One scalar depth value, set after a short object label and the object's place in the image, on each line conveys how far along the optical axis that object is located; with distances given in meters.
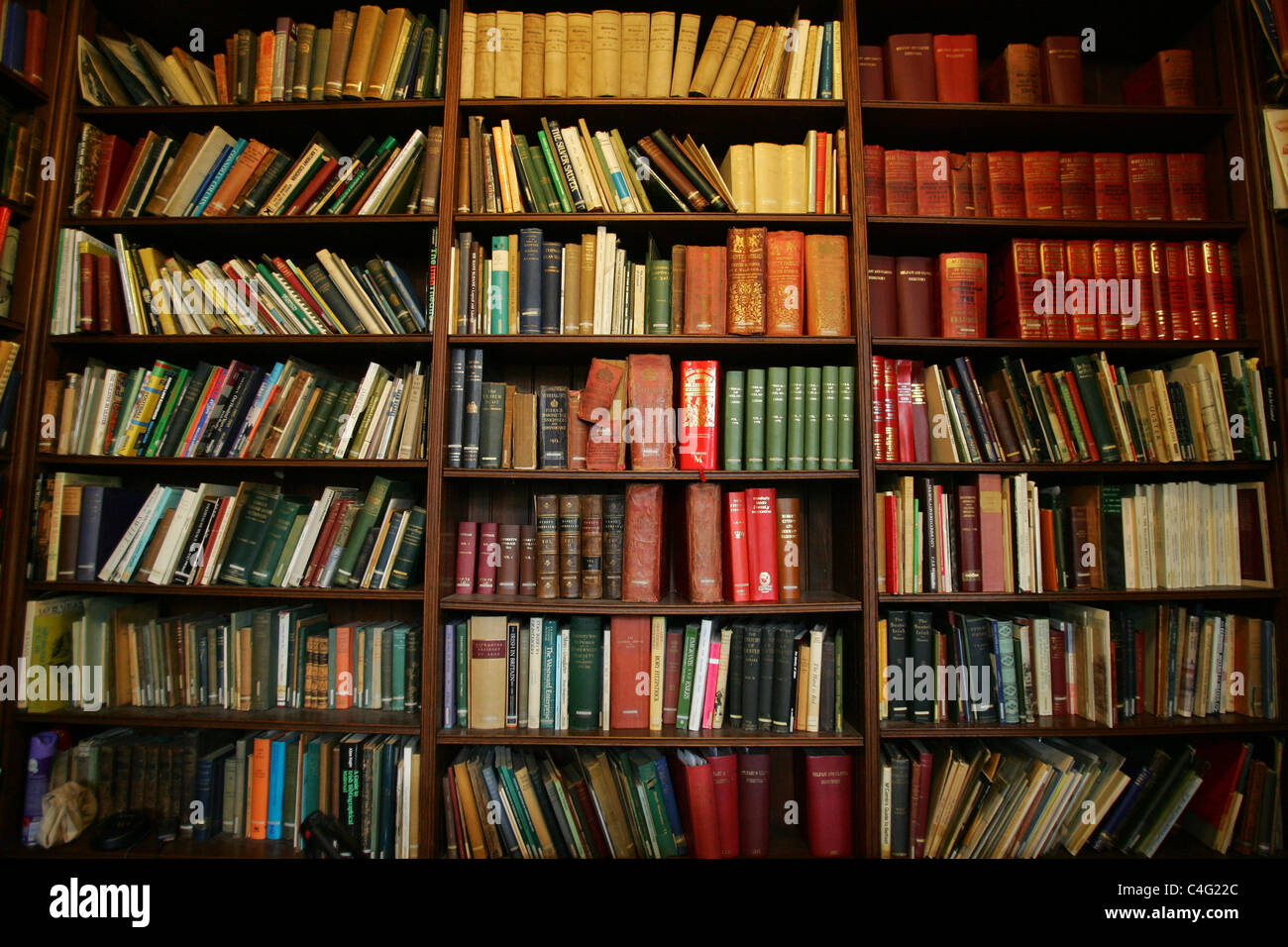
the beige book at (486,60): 1.74
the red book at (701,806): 1.61
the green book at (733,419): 1.70
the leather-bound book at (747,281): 1.68
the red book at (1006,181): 1.76
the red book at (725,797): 1.63
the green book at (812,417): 1.68
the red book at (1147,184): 1.78
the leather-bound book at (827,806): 1.63
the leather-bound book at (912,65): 1.77
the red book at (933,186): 1.76
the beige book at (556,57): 1.74
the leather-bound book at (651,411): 1.69
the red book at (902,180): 1.76
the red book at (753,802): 1.65
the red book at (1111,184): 1.77
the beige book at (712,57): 1.73
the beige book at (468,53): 1.75
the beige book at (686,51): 1.74
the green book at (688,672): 1.67
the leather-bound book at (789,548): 1.67
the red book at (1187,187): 1.77
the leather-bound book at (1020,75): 1.78
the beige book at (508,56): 1.74
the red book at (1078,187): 1.76
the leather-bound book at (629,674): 1.67
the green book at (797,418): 1.68
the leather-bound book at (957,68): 1.77
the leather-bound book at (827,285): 1.70
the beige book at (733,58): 1.74
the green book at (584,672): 1.67
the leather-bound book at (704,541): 1.66
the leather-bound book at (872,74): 1.79
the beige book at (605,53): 1.75
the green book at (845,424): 1.67
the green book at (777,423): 1.68
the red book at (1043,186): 1.75
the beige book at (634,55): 1.75
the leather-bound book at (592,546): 1.68
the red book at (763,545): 1.66
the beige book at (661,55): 1.74
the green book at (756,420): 1.69
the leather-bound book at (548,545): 1.68
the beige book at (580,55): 1.74
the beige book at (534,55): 1.76
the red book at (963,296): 1.73
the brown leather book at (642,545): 1.68
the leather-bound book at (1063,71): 1.77
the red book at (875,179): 1.75
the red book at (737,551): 1.66
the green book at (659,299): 1.72
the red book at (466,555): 1.71
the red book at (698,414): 1.69
